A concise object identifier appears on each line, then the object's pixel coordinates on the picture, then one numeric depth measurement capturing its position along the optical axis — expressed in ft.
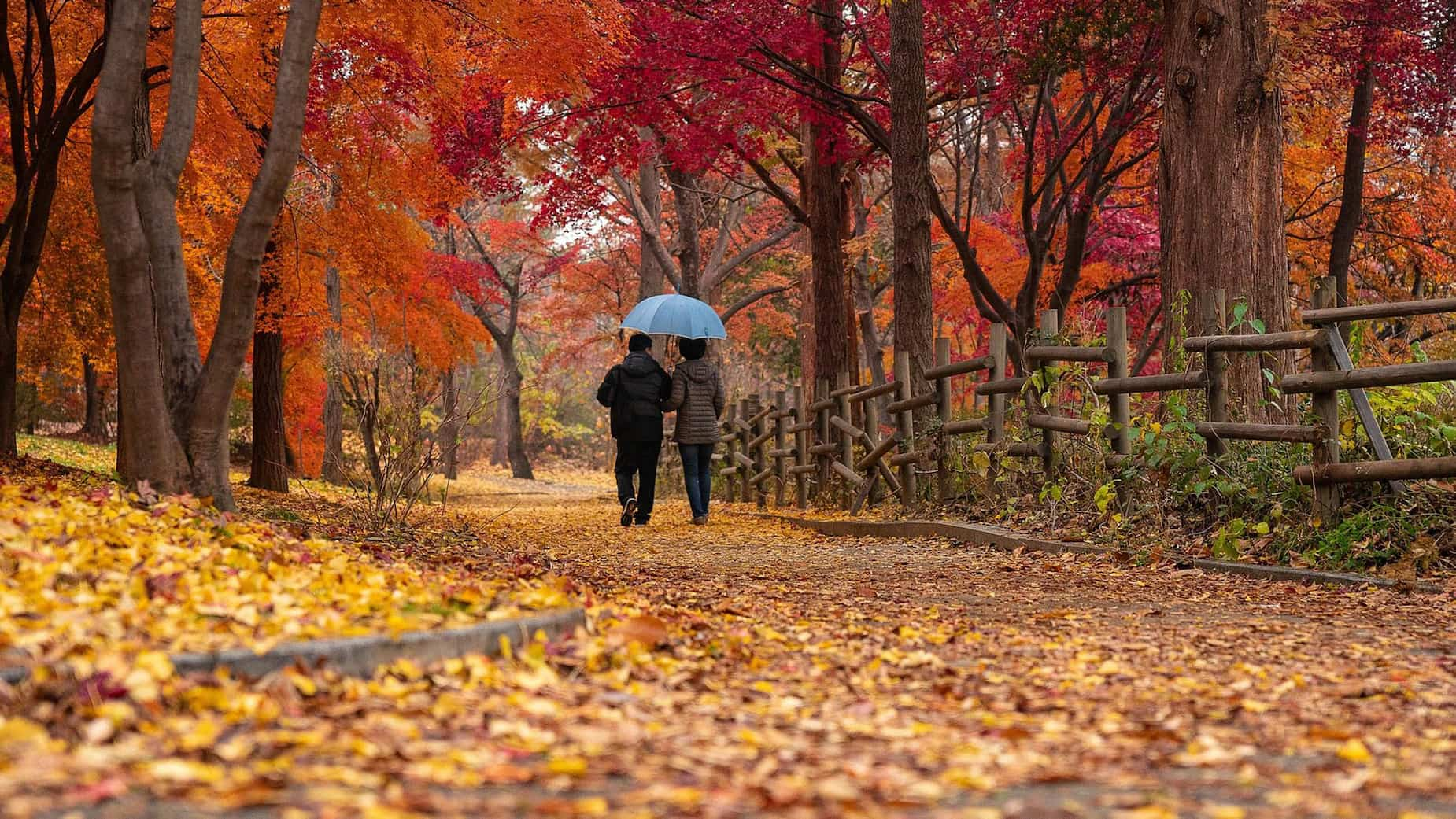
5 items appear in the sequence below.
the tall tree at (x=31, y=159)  67.77
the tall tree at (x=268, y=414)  95.09
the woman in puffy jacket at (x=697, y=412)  75.56
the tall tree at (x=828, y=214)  90.38
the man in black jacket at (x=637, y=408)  73.36
